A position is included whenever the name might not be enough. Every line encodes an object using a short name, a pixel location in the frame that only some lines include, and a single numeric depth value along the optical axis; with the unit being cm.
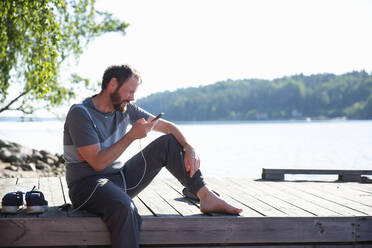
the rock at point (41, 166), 1133
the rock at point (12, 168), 1067
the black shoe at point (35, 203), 330
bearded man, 306
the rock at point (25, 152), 1265
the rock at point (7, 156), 1208
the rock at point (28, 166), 1088
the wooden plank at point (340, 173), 573
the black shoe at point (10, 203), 333
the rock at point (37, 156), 1248
